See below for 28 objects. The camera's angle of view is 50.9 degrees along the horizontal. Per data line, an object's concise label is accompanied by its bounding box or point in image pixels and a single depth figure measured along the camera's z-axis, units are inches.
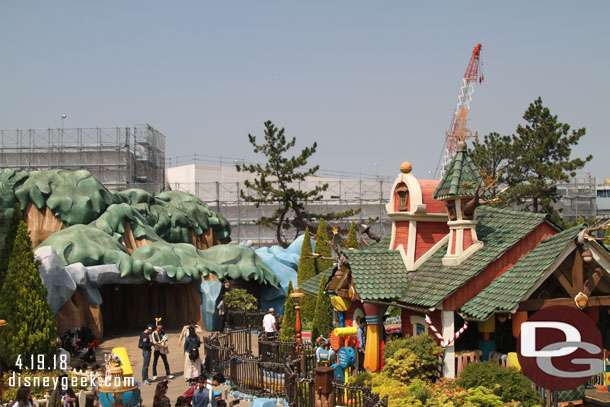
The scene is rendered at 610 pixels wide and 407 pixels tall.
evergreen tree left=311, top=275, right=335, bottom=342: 739.4
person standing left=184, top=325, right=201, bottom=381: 583.5
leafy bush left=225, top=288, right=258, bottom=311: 976.9
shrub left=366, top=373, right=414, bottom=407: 442.0
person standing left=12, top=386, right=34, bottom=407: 373.1
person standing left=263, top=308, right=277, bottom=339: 742.6
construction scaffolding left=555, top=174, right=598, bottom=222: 1916.8
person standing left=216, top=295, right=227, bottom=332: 917.2
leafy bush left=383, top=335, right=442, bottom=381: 492.7
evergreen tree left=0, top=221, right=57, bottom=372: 565.9
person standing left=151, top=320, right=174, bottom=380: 615.8
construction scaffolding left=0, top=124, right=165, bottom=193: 1600.6
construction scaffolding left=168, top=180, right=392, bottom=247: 1891.0
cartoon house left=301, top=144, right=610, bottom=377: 488.1
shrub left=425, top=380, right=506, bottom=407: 427.8
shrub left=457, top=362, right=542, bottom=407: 445.7
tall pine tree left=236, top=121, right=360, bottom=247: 1574.8
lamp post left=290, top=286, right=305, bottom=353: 702.5
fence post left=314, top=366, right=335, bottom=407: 437.4
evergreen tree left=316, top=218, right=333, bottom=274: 1086.4
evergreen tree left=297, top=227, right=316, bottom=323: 983.0
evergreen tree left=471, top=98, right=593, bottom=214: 1406.3
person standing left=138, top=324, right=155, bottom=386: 605.1
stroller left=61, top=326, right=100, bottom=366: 657.0
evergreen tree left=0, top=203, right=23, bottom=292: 655.1
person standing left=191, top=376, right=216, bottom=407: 433.4
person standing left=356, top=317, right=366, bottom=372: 598.9
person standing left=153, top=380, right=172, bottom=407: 432.5
